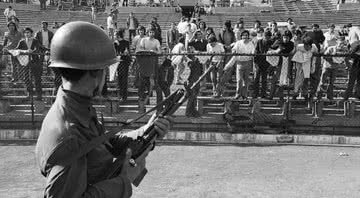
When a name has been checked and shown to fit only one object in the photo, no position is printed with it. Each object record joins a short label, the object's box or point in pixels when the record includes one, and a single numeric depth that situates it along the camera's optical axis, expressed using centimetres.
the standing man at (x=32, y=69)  1072
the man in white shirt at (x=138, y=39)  1190
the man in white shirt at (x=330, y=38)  1374
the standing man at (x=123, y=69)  1080
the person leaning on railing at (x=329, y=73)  1109
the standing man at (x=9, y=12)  2809
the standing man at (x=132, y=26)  2145
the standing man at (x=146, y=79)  1062
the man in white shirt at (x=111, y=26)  2283
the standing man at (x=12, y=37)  1245
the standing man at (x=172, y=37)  1670
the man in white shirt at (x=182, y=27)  1758
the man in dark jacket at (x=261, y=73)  1090
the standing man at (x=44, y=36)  1316
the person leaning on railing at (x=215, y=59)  1080
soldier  213
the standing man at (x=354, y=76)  1074
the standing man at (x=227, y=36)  1378
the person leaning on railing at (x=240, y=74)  1080
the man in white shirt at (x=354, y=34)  1522
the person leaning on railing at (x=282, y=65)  1076
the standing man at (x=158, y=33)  1511
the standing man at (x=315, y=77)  1087
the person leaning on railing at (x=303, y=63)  1057
